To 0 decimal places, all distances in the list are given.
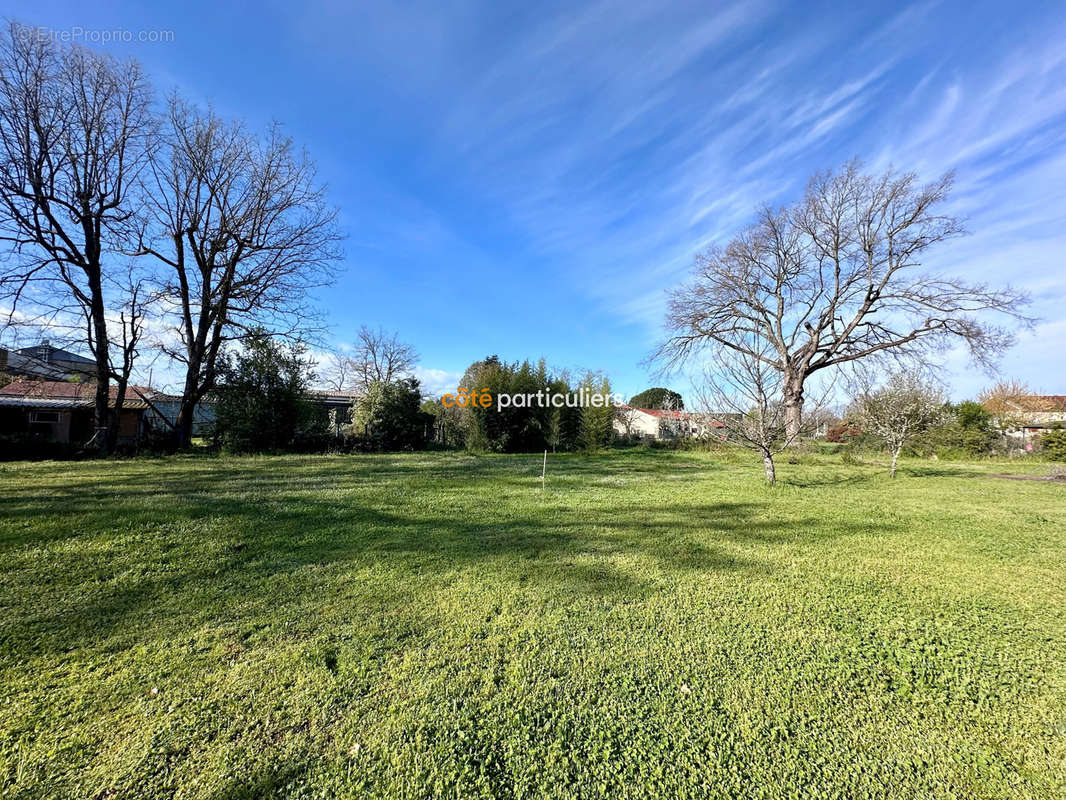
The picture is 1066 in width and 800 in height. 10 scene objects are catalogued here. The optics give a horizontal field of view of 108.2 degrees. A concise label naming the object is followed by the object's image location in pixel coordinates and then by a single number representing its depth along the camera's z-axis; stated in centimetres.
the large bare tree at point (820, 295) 1302
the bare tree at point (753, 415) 800
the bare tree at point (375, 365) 2542
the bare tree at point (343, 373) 2581
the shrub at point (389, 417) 1426
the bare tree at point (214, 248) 1120
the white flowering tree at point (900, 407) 1092
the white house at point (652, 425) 2016
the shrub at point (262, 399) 1145
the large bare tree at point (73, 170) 903
